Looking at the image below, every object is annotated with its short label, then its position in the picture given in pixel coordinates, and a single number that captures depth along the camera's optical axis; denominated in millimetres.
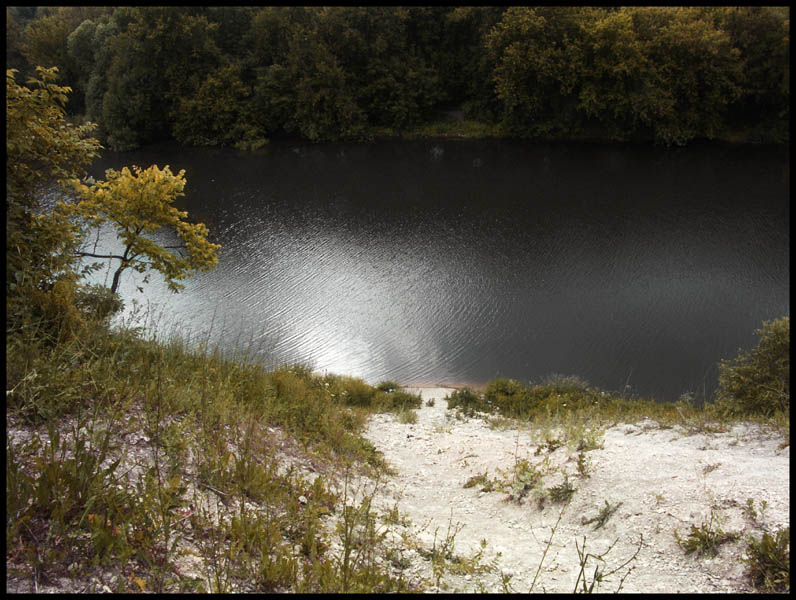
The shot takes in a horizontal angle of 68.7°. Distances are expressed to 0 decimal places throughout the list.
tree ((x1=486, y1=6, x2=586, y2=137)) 38562
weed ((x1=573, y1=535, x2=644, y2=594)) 4061
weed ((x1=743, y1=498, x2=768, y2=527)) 5090
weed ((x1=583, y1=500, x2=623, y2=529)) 5625
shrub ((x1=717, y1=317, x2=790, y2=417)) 11234
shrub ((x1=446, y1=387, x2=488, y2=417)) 13528
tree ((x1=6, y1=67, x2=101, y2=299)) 6590
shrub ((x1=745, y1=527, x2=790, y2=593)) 4277
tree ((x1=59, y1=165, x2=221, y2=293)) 13602
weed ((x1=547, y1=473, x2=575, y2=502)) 6191
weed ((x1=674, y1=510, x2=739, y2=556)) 4828
